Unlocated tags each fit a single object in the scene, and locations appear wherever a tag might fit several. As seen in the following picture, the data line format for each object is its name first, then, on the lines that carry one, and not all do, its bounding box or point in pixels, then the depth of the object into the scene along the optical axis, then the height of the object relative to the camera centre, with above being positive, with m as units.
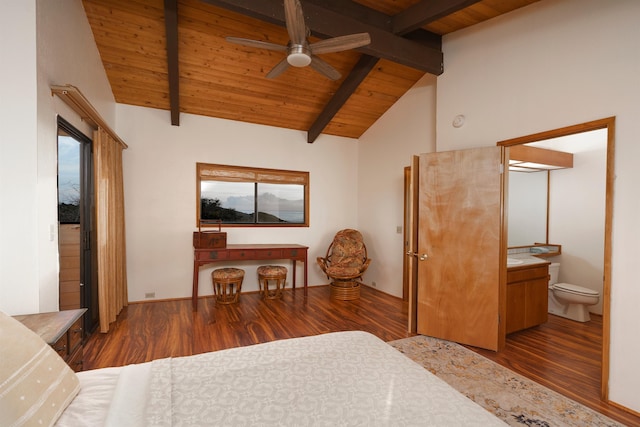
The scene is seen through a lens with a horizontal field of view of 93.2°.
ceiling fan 2.15 +1.27
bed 0.99 -0.71
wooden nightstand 1.60 -0.68
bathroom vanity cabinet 3.23 -0.97
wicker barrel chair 4.65 -0.91
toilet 3.52 -1.11
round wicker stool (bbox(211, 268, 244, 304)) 4.18 -1.09
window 4.70 +0.17
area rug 1.96 -1.36
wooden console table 4.07 -0.68
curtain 3.05 -0.20
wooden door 2.90 -0.41
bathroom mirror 4.51 +0.01
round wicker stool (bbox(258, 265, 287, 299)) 4.48 -1.05
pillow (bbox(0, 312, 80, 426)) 0.86 -0.56
